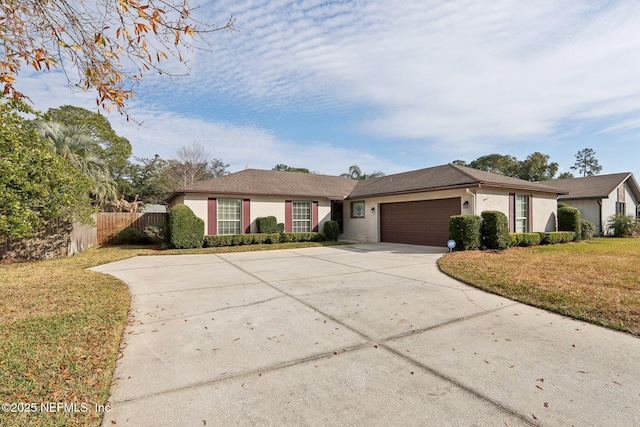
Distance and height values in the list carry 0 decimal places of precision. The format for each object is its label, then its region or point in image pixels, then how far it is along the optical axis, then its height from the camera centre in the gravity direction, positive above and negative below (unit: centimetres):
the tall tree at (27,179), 795 +123
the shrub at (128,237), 1505 -85
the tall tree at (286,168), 4347 +763
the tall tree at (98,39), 297 +191
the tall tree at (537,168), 3594 +608
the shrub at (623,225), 1739 -48
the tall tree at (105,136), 2552 +767
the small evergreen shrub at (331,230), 1652 -62
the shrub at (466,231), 1095 -49
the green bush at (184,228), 1256 -36
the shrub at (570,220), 1522 -15
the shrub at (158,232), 1347 -55
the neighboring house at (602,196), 1822 +133
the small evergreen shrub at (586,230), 1586 -69
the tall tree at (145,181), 2850 +381
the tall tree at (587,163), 4850 +895
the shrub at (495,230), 1110 -47
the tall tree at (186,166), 2892 +533
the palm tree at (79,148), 1477 +378
